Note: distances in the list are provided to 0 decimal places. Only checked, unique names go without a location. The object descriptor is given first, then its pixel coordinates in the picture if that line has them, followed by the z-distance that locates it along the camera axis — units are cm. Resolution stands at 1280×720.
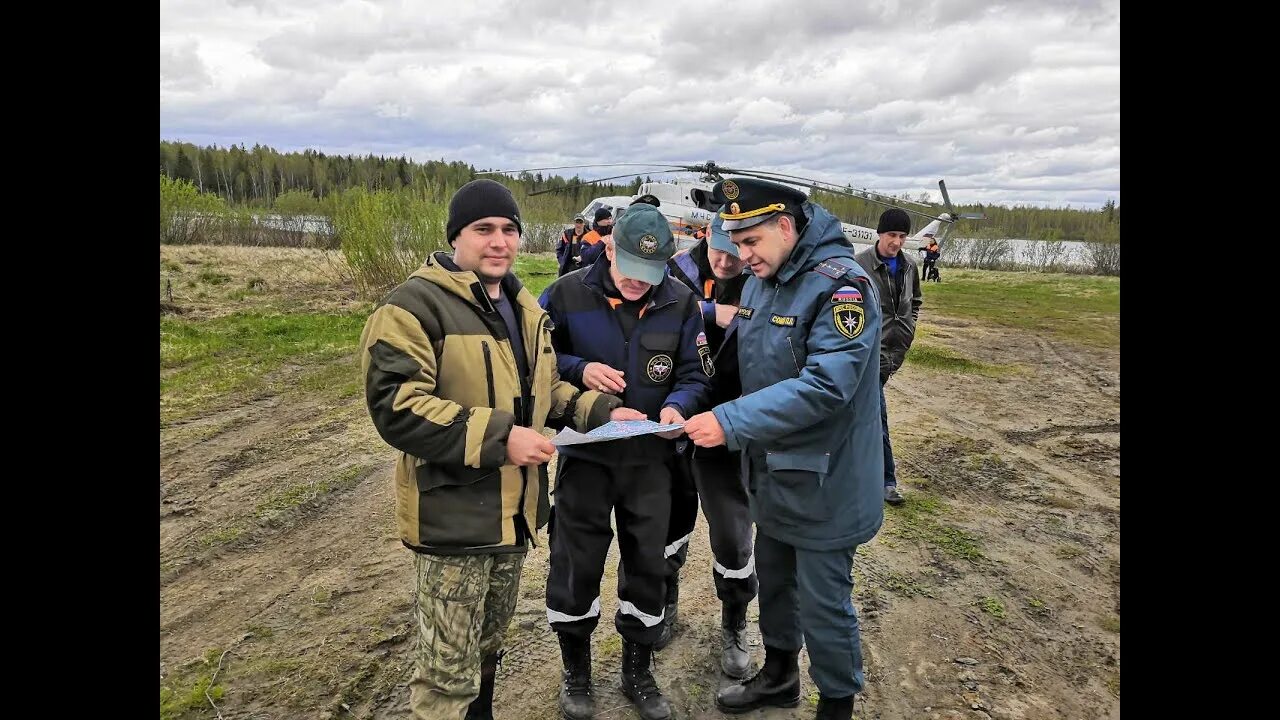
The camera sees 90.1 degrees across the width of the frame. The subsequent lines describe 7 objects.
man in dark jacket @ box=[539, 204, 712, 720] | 275
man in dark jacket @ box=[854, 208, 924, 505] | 504
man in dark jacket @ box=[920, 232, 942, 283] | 2551
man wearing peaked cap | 236
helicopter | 1262
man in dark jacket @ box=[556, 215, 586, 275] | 1016
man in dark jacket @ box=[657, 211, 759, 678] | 312
